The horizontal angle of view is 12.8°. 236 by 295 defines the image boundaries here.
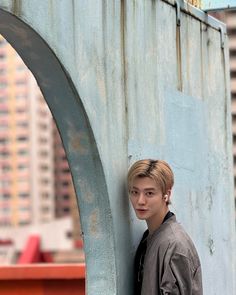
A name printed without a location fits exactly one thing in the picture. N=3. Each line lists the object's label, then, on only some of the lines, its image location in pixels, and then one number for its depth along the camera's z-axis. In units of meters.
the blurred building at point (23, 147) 143.25
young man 4.75
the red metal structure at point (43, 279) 8.01
